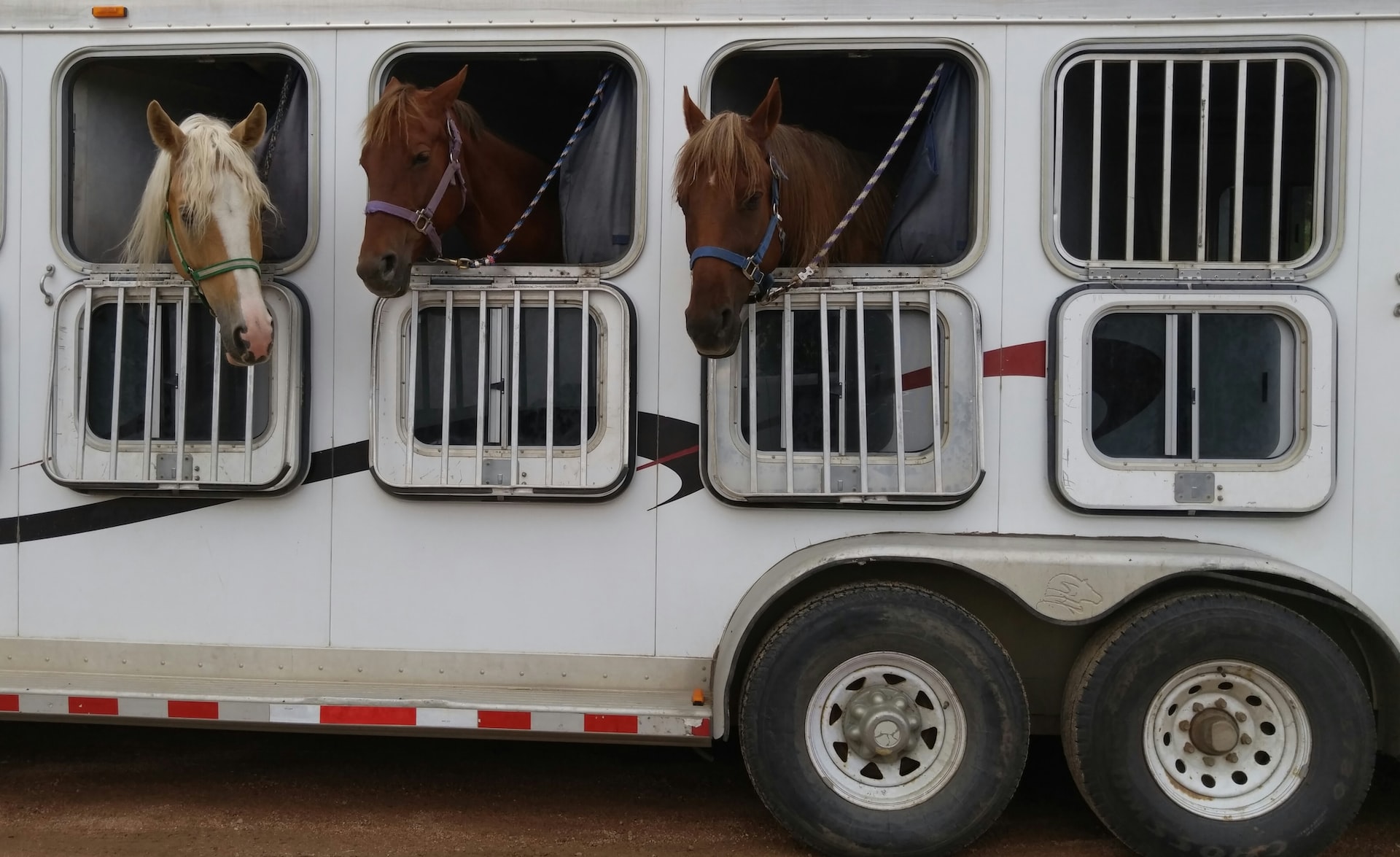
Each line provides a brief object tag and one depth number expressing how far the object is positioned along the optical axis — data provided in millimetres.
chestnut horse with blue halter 3143
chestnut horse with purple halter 3305
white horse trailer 3262
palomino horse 3287
